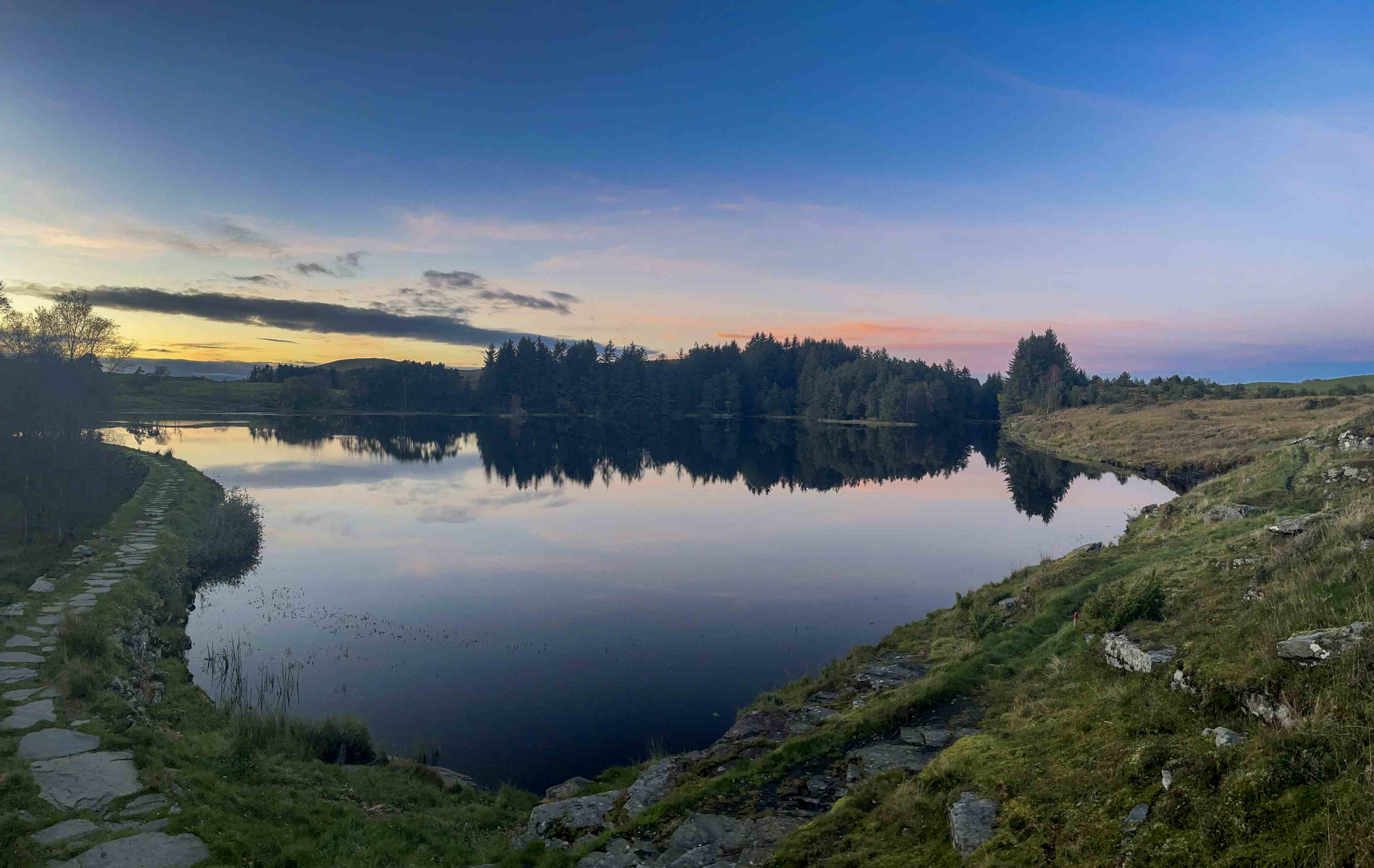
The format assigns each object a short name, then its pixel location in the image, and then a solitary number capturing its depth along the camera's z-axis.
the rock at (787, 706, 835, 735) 13.09
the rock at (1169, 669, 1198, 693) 8.08
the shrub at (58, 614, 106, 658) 13.77
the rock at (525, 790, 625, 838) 10.09
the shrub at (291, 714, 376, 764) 13.18
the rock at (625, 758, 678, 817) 10.48
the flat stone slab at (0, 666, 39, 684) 12.30
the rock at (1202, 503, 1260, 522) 19.41
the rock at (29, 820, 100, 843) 8.10
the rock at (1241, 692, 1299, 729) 6.44
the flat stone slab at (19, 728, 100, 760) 9.96
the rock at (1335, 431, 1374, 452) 22.61
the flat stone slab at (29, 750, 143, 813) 9.01
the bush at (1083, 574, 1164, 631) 11.48
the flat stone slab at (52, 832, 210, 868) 7.87
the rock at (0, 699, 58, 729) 10.66
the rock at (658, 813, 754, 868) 8.55
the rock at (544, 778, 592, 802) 12.01
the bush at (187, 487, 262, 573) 27.33
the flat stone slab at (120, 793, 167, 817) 8.98
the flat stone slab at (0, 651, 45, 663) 13.19
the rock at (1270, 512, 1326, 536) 12.18
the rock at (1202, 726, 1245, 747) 6.44
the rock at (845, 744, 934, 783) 10.03
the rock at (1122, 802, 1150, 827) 5.97
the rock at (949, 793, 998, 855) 6.83
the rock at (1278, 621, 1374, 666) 6.84
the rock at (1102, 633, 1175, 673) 9.31
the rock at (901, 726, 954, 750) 10.71
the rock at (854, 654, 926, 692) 14.85
